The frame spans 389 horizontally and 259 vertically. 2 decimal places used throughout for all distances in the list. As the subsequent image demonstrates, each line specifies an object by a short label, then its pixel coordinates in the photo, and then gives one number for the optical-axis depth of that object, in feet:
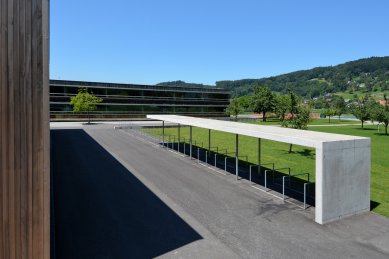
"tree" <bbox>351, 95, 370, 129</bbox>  156.04
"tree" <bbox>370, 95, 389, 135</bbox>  133.59
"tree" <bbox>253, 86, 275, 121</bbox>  233.55
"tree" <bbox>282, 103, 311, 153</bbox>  82.94
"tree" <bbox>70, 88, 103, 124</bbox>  187.93
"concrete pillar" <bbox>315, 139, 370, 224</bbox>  36.14
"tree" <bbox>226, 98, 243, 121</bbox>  235.01
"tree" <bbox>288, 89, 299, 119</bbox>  87.44
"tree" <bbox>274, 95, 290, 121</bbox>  99.76
